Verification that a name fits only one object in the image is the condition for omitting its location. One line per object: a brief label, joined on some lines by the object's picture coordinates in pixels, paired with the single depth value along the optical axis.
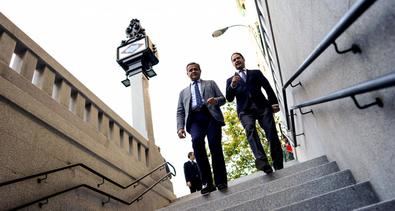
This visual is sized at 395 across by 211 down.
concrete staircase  2.54
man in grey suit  4.36
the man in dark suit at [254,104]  4.45
